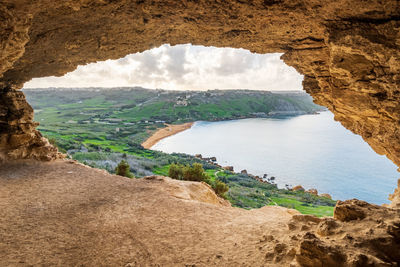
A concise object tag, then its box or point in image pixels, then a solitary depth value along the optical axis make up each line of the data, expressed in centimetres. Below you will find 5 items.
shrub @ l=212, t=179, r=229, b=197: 1681
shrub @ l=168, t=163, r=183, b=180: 2083
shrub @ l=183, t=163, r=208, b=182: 1800
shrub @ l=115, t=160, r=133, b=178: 1783
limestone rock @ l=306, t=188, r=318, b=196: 2970
